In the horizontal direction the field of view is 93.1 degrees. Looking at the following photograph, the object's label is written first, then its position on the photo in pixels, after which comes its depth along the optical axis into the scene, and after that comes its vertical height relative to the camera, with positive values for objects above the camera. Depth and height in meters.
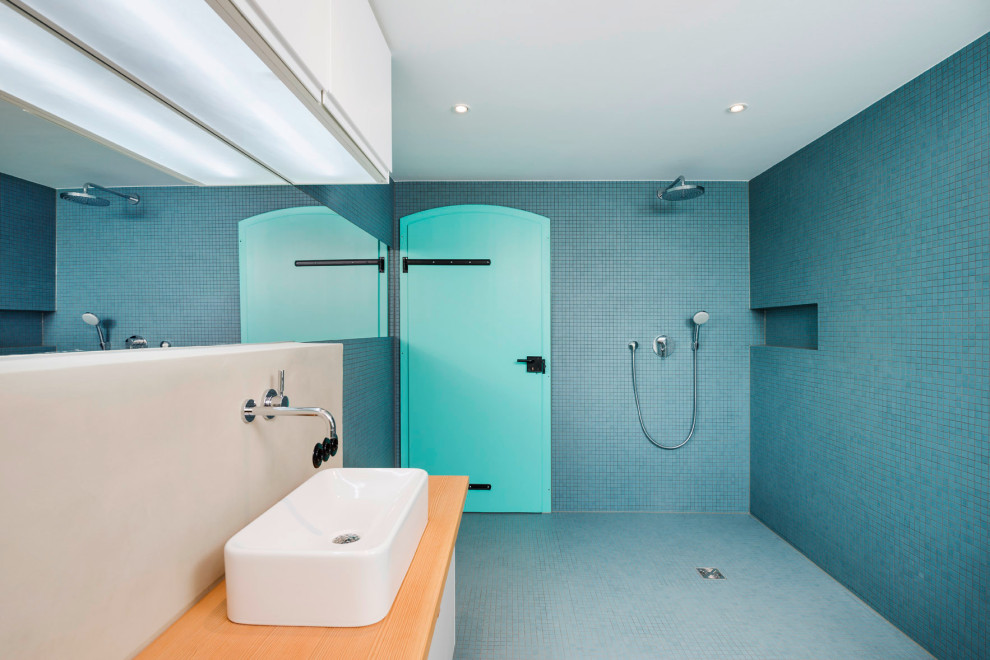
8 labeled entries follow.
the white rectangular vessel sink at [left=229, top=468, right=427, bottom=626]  0.82 -0.44
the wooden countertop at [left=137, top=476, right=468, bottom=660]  0.77 -0.52
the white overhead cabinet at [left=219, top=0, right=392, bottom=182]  0.84 +0.63
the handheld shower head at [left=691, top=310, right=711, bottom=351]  3.08 +0.08
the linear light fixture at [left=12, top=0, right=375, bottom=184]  0.70 +0.48
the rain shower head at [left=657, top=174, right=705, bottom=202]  2.72 +0.83
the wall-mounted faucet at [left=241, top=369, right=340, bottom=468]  1.11 -0.20
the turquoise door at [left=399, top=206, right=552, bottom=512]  3.25 -0.13
